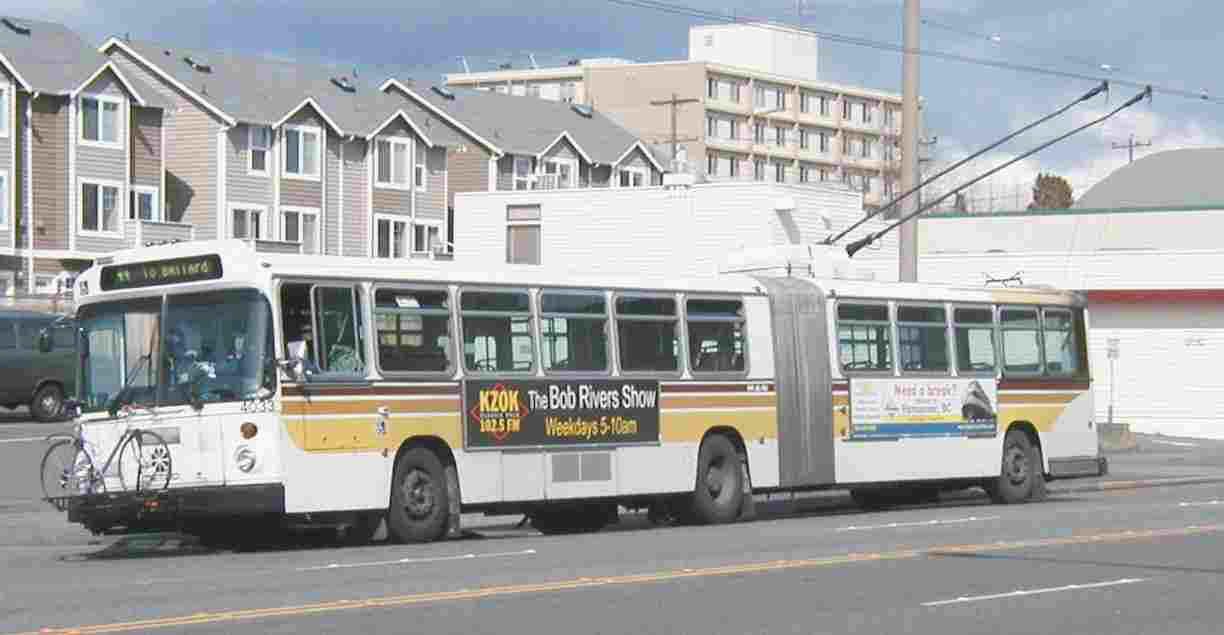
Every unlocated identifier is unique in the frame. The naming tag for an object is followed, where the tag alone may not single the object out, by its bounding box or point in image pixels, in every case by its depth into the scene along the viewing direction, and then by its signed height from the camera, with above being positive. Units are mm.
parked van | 40500 +1657
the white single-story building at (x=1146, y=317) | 53031 +2870
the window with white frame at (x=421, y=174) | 79000 +10219
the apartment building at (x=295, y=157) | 70562 +10224
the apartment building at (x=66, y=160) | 64250 +9163
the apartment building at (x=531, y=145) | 82562 +12162
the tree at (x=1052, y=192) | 122500 +14290
